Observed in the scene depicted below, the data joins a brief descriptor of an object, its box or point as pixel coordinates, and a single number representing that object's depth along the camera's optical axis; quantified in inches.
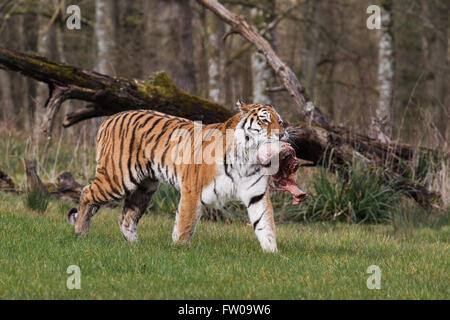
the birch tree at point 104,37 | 658.2
